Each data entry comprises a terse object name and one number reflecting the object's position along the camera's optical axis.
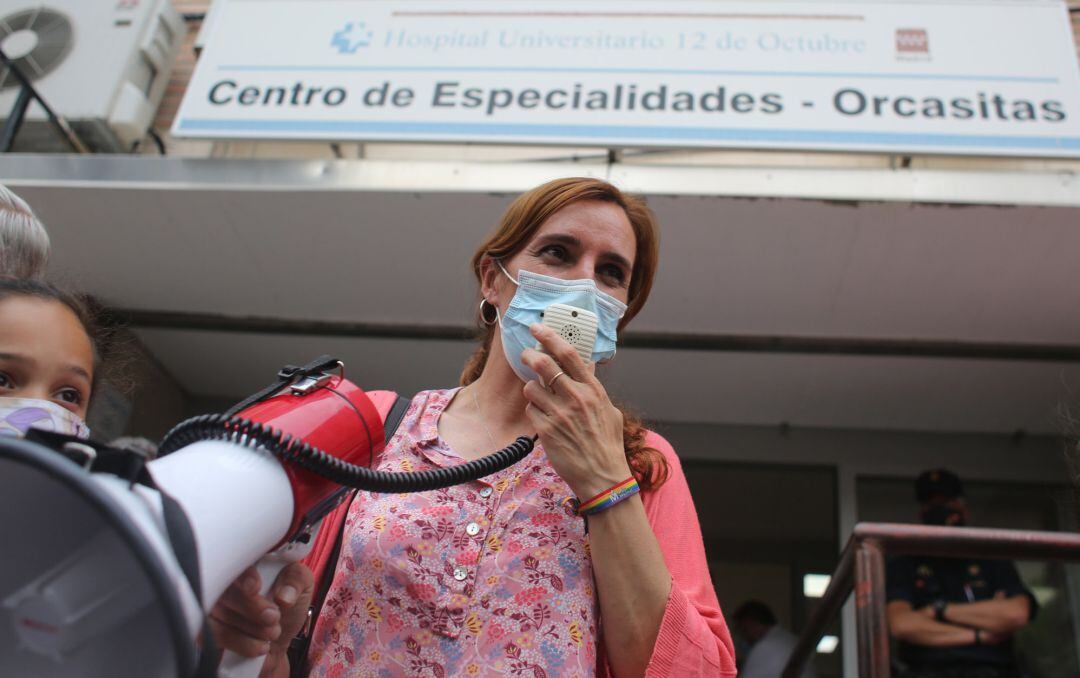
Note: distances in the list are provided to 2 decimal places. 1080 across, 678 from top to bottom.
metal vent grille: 4.83
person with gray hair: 1.68
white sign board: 3.46
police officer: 3.06
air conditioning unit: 4.62
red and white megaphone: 0.72
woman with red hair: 1.21
